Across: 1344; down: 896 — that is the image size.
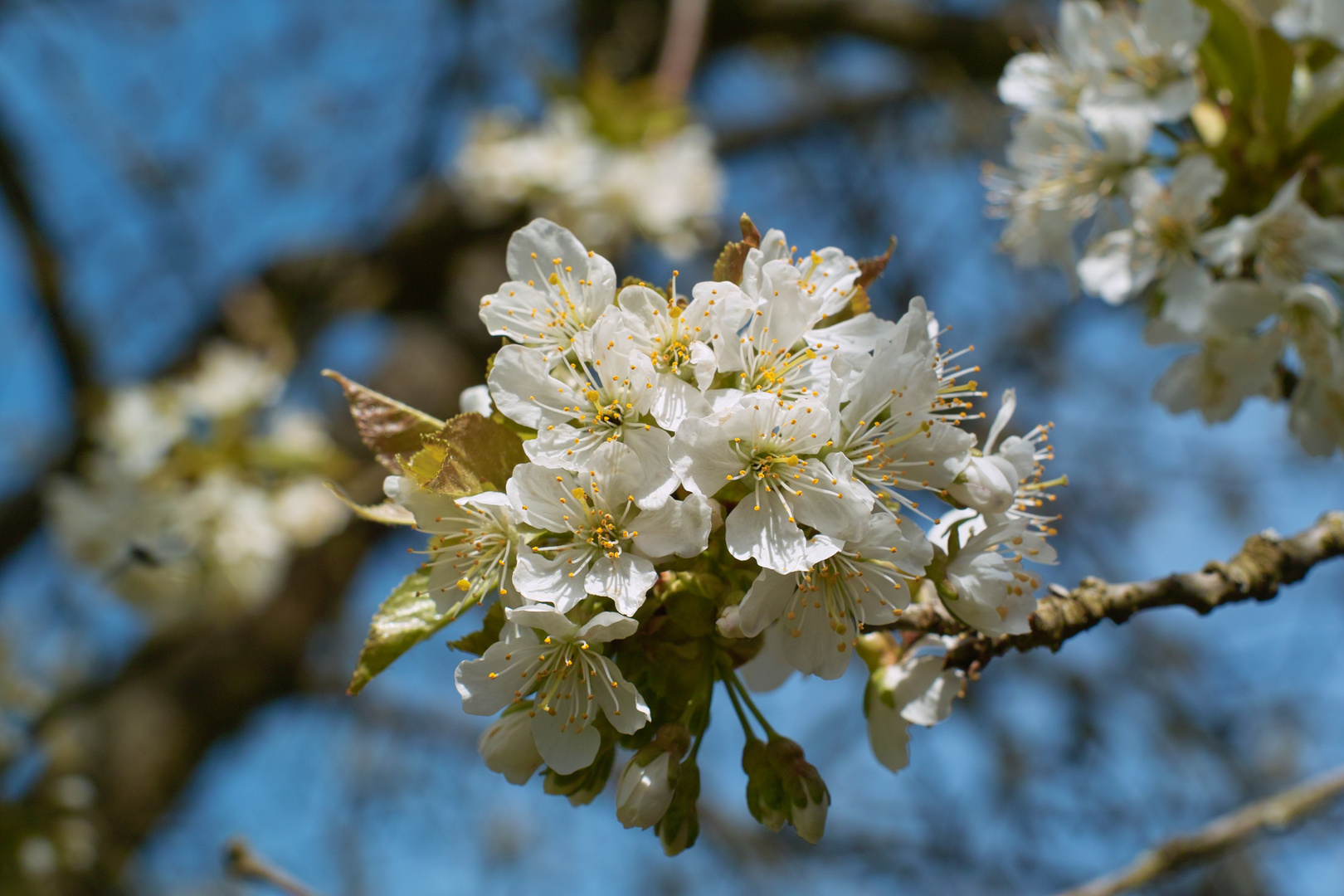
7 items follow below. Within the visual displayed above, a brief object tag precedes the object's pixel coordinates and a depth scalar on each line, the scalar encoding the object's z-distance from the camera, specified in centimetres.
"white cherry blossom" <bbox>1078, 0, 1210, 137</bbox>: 59
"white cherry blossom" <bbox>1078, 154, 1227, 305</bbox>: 59
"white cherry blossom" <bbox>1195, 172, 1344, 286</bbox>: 58
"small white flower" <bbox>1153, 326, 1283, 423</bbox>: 60
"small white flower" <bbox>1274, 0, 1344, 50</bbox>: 58
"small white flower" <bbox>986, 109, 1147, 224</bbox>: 60
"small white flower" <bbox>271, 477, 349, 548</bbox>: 97
